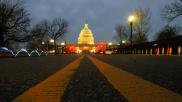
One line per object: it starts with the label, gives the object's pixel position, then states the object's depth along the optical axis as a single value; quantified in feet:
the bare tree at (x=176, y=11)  57.71
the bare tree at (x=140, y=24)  93.58
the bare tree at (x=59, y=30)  135.28
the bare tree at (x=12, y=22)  74.57
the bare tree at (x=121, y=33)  153.77
